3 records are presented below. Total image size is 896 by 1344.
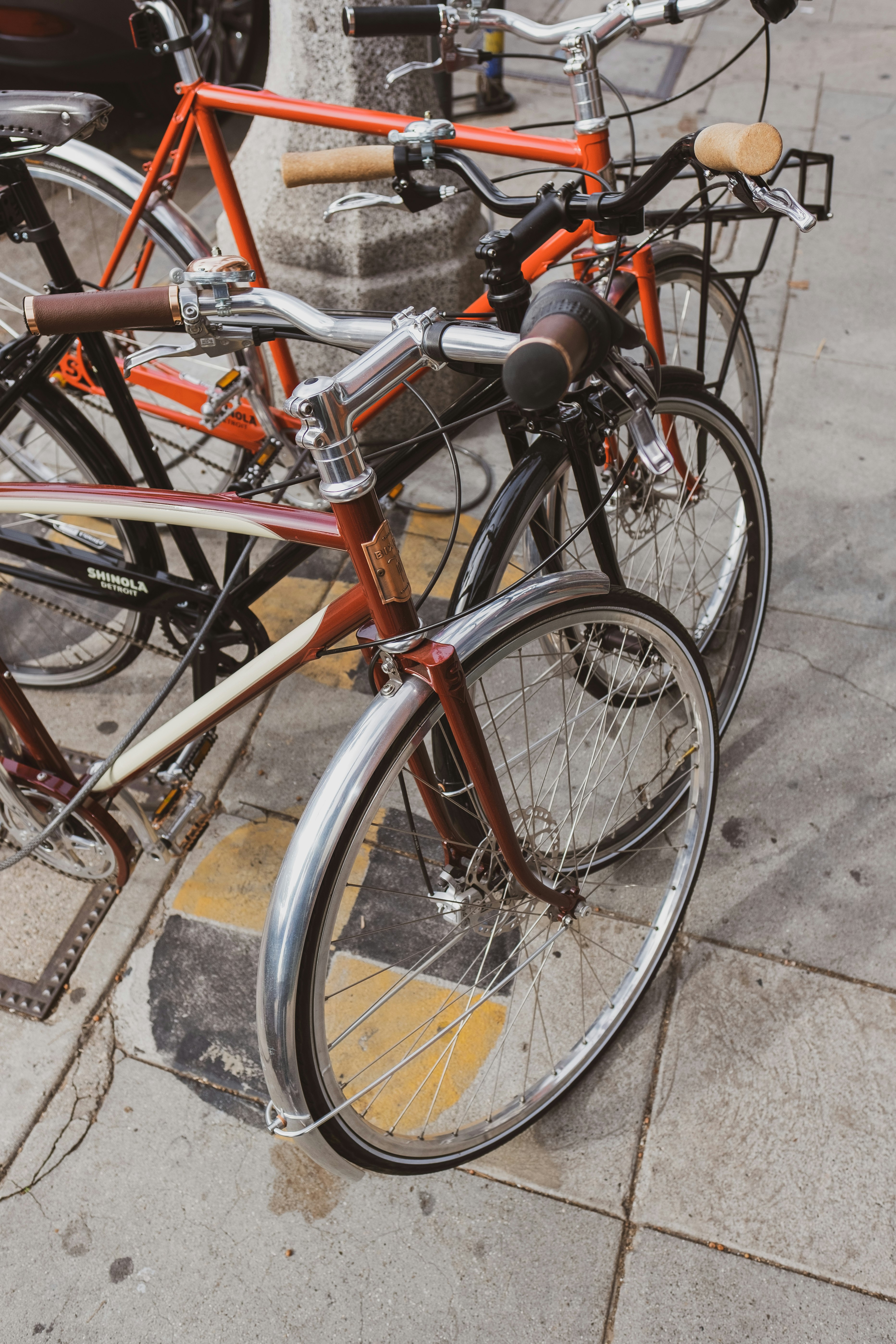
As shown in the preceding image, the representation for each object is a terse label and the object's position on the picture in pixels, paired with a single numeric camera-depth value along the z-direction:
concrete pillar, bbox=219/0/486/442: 2.89
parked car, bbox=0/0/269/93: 4.25
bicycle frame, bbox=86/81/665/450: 2.16
